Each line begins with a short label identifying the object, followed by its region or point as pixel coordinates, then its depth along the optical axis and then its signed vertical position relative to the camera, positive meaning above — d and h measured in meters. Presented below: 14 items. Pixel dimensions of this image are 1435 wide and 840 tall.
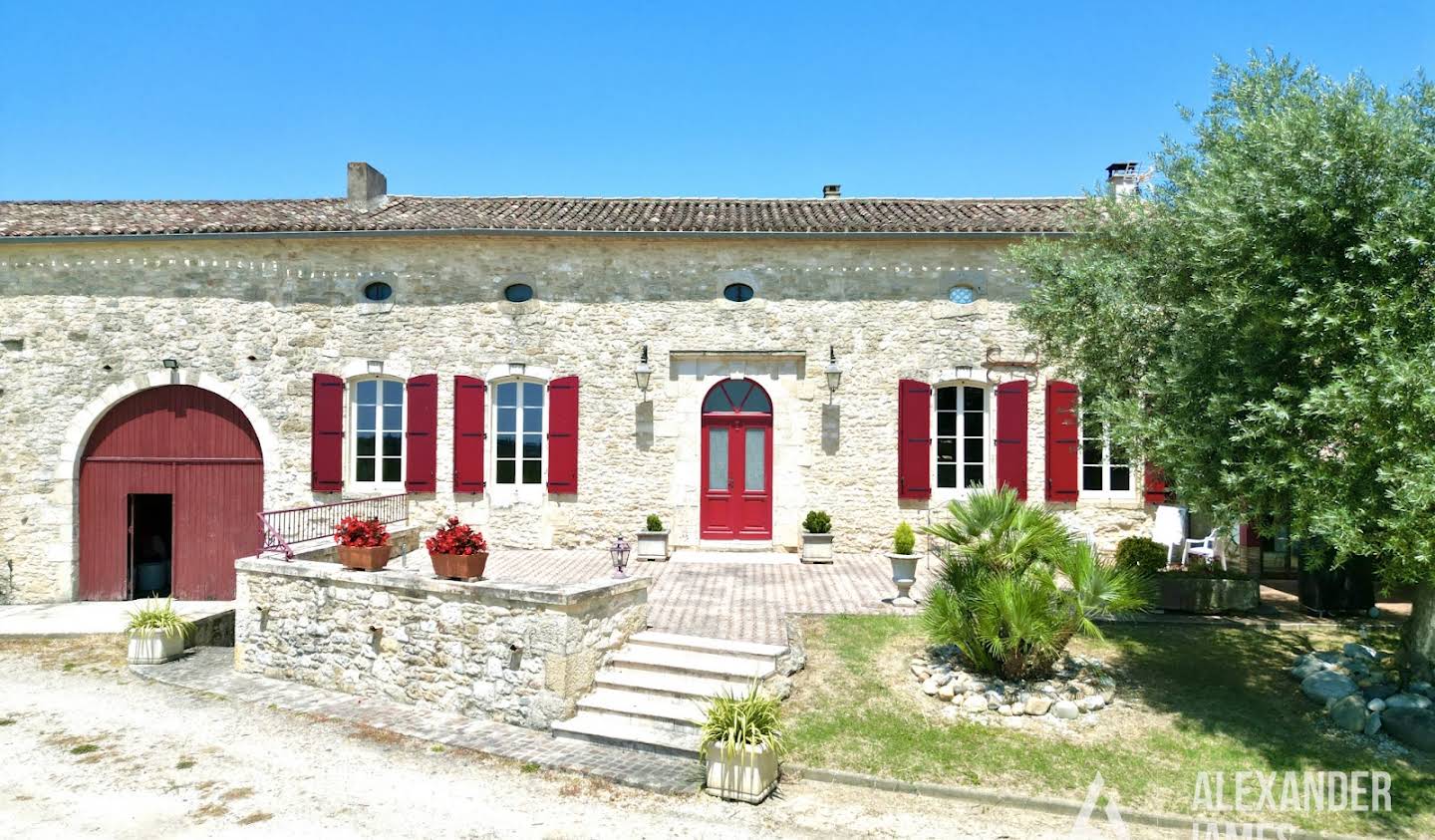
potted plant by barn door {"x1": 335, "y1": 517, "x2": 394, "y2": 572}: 8.37 -1.30
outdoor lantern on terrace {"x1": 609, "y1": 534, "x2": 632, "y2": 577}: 9.59 -1.58
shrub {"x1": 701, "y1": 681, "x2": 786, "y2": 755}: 5.79 -2.23
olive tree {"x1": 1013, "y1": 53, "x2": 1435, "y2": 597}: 5.46 +0.84
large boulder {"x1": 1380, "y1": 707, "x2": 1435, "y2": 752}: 5.98 -2.27
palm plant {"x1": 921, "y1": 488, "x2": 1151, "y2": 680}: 6.70 -1.41
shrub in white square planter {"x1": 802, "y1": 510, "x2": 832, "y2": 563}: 12.16 -1.74
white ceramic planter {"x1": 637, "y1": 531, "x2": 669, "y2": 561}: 12.18 -1.88
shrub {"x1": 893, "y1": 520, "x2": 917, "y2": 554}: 9.55 -1.36
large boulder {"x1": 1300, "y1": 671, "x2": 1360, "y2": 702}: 6.63 -2.18
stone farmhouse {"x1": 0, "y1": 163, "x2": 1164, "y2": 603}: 12.56 +0.84
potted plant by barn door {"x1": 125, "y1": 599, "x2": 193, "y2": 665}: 9.30 -2.55
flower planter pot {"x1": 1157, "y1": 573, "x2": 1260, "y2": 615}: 8.84 -1.85
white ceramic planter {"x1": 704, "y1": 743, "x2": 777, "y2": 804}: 5.68 -2.53
